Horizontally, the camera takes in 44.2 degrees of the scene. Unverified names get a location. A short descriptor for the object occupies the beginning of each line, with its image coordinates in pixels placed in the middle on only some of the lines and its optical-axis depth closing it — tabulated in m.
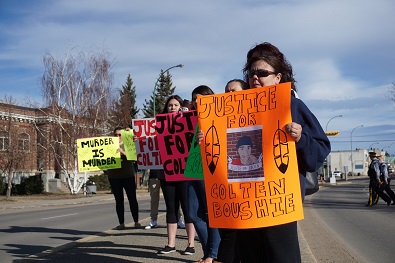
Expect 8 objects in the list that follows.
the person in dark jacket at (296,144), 2.71
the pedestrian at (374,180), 17.20
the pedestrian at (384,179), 17.34
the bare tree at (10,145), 32.75
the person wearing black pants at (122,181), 8.77
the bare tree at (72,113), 37.66
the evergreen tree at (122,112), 43.96
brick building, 33.62
